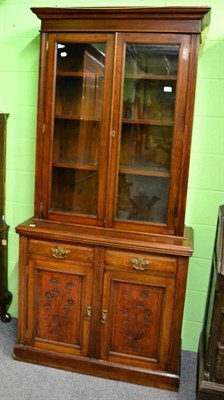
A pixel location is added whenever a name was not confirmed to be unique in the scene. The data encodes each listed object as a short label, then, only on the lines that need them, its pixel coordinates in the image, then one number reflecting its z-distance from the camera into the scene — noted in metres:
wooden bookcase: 2.08
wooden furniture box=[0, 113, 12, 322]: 2.58
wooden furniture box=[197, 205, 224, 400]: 1.95
